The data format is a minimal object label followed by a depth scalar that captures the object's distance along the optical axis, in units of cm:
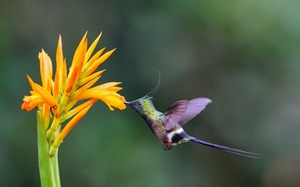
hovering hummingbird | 304
